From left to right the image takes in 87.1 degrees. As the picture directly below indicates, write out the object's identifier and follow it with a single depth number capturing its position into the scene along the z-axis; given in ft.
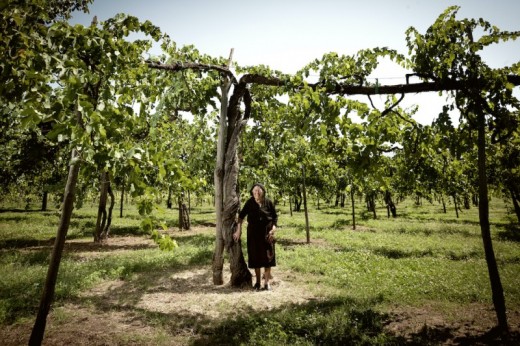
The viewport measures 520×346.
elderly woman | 22.20
